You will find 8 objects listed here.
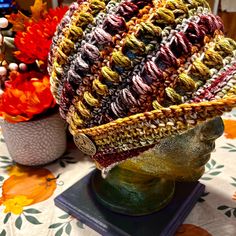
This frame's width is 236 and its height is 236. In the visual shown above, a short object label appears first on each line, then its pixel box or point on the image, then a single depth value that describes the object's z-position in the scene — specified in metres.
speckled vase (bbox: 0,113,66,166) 0.76
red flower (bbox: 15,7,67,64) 0.71
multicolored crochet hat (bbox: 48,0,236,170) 0.44
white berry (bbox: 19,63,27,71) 0.80
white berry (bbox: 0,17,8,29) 0.75
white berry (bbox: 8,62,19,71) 0.79
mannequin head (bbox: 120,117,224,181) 0.51
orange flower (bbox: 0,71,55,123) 0.72
